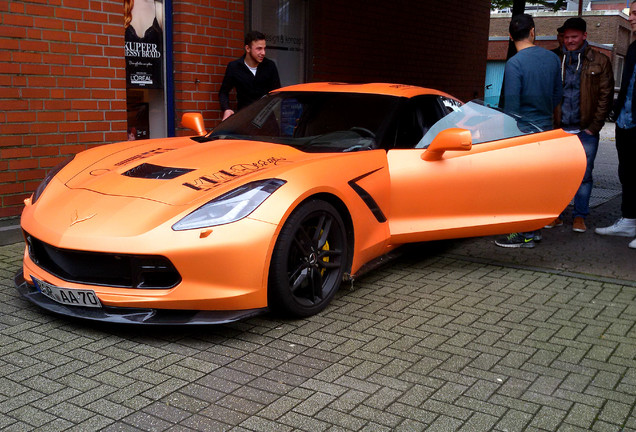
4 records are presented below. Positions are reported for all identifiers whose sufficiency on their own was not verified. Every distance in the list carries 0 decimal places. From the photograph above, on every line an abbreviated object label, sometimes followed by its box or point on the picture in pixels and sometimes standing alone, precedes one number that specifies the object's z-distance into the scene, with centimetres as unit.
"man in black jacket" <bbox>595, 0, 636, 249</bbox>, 652
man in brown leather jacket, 670
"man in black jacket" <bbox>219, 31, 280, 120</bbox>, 730
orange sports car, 369
